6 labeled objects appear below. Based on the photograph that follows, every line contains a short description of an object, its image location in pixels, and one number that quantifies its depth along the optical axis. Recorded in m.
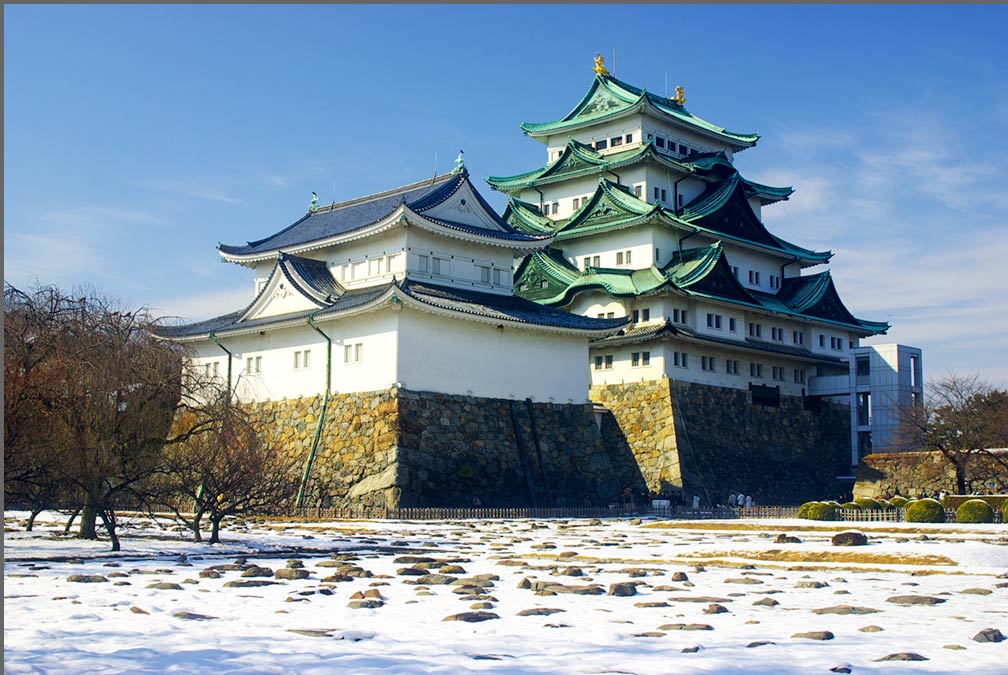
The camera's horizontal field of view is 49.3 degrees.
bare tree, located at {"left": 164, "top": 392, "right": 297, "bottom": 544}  24.83
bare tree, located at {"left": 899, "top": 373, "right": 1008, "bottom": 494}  48.78
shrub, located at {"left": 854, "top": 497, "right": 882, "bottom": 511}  36.56
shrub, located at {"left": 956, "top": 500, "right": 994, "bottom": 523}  33.62
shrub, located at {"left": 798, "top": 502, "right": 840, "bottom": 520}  36.03
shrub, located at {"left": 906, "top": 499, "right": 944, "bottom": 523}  33.94
